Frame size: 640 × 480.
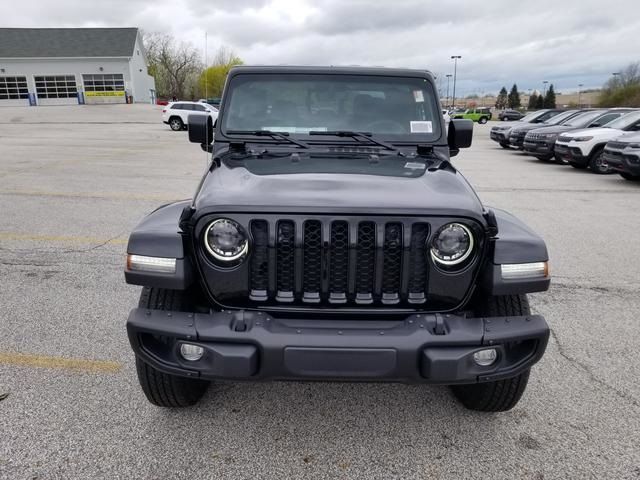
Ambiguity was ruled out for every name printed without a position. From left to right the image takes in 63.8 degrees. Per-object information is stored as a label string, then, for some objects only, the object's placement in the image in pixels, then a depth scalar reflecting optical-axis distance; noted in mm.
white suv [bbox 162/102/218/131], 27164
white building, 50812
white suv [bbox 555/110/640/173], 12773
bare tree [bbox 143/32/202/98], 81562
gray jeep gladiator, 2184
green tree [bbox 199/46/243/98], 81812
